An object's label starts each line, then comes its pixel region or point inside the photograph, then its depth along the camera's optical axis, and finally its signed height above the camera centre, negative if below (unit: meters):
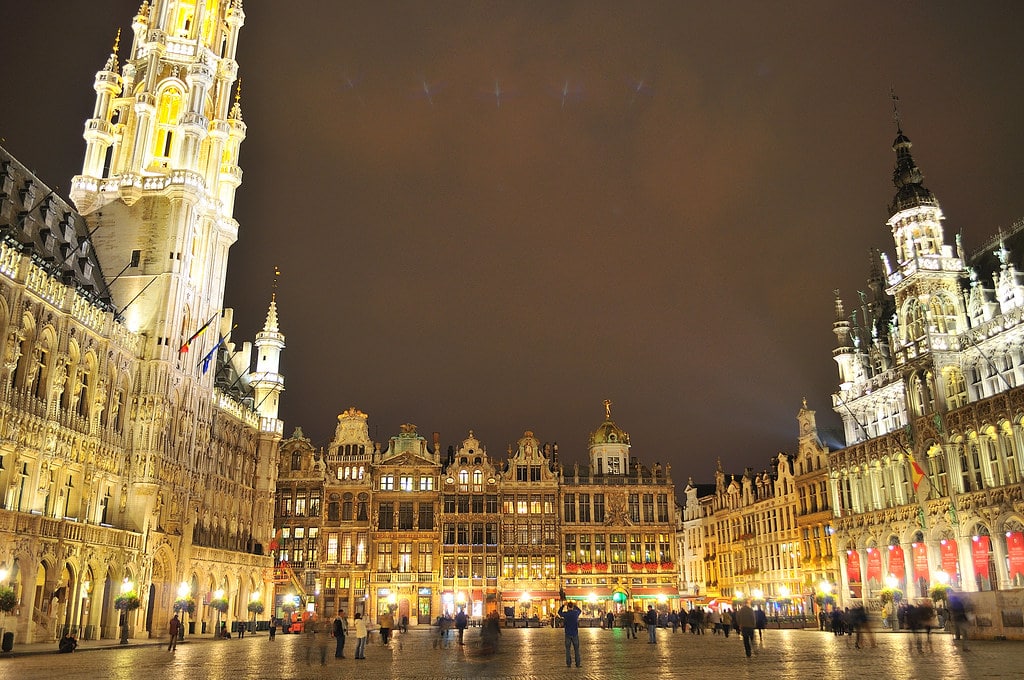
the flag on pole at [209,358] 54.19 +15.07
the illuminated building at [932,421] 46.91 +9.90
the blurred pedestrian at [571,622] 23.34 -0.84
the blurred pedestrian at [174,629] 33.88 -1.25
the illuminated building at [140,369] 38.88 +12.79
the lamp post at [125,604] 40.84 -0.32
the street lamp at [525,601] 84.50 -0.86
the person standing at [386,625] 33.62 -1.20
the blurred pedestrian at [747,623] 26.42 -1.04
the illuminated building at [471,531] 84.69 +6.10
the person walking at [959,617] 31.35 -1.14
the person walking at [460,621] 36.50 -1.19
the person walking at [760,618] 34.80 -1.22
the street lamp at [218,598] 51.65 -0.10
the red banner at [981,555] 47.41 +1.69
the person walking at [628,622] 45.30 -1.67
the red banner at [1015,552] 43.81 +1.70
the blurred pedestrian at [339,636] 27.53 -1.31
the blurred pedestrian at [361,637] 27.55 -1.35
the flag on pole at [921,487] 51.38 +6.06
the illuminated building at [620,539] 86.38 +5.24
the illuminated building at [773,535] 72.62 +5.14
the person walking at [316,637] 24.30 -1.19
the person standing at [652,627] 37.31 -1.58
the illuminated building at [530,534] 85.00 +5.79
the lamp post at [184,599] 44.50 -0.14
